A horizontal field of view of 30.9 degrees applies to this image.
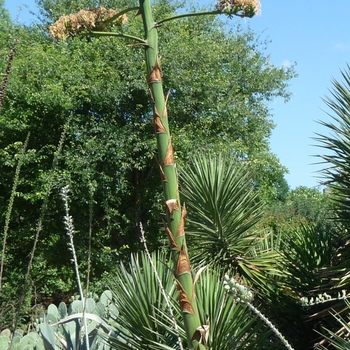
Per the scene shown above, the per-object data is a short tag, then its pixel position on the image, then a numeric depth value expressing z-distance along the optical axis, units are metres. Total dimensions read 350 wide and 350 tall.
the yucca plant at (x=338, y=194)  4.64
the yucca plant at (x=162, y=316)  3.92
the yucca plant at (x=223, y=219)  6.01
